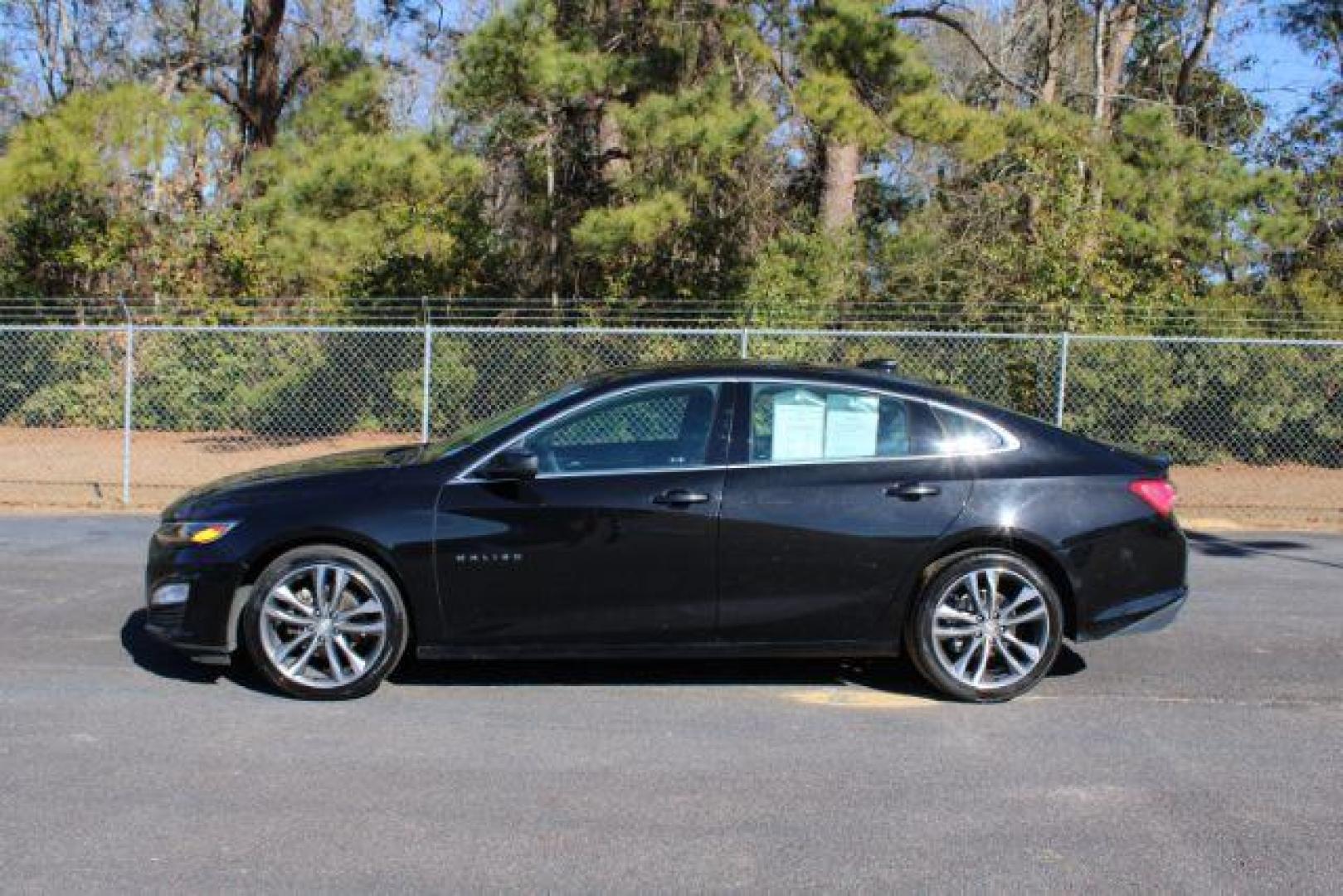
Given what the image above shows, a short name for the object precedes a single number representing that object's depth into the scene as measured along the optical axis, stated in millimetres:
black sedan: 5715
